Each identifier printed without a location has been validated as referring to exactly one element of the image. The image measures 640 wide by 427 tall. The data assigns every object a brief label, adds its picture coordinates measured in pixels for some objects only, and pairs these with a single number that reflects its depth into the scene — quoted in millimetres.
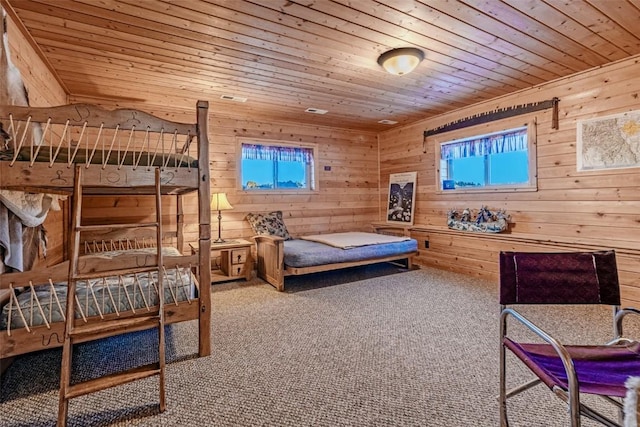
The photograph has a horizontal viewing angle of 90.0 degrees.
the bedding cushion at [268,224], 4789
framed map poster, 3162
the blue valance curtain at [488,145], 4180
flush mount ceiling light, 2871
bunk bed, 1775
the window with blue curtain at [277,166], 5160
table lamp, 4383
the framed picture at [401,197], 5621
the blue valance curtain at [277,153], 5148
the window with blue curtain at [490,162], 4105
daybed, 3898
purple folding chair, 1306
